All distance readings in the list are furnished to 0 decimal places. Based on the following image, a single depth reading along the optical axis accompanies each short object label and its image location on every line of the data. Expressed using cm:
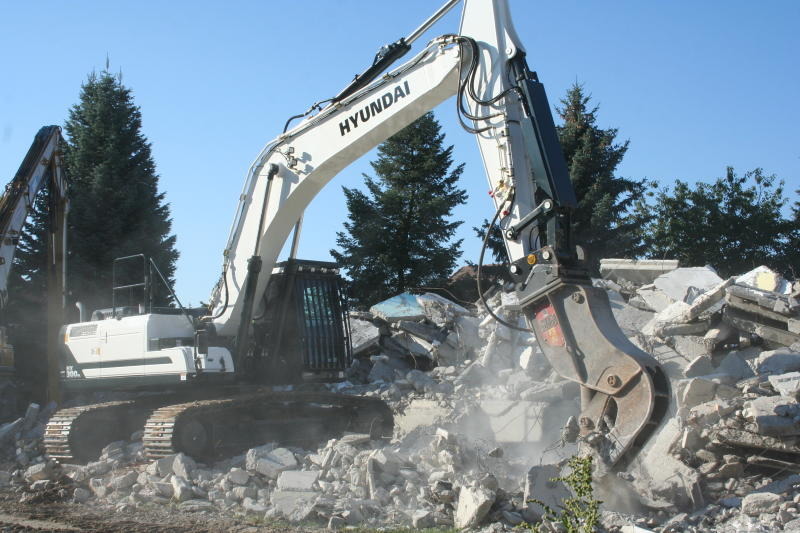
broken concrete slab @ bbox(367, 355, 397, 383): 1348
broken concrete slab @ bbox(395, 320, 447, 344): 1415
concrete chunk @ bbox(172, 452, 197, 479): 812
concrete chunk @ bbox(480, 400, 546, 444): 912
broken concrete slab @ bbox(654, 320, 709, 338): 1007
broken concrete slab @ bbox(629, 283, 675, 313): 1199
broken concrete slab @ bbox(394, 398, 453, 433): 1040
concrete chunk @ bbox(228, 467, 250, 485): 776
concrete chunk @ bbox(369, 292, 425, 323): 1487
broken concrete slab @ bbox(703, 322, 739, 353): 968
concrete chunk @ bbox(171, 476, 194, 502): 745
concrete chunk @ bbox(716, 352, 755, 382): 873
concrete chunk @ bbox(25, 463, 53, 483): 912
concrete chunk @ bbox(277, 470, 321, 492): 732
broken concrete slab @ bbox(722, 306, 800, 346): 929
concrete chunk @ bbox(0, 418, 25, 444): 1136
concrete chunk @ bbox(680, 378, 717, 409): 770
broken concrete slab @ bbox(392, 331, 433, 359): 1395
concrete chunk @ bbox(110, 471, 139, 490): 810
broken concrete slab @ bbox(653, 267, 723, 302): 1220
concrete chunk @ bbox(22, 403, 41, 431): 1185
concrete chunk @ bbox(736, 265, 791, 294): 1135
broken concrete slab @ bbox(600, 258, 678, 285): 1427
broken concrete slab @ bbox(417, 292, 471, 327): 1452
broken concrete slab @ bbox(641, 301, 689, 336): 1038
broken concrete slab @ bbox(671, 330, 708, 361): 975
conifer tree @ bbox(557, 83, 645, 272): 2606
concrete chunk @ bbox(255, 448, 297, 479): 790
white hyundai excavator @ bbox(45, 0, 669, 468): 574
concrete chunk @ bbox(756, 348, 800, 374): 854
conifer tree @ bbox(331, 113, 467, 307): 2641
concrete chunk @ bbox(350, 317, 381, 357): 1441
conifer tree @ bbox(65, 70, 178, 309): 2275
